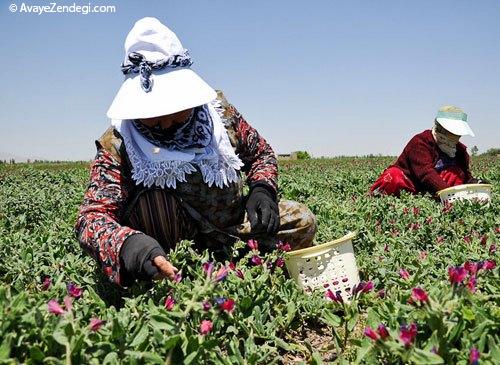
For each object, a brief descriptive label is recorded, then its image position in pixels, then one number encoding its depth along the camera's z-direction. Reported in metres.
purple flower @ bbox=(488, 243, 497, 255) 2.99
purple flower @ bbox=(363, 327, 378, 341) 1.60
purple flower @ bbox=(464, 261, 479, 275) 1.84
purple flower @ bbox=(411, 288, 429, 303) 1.60
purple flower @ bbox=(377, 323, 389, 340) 1.61
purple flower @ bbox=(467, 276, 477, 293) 1.76
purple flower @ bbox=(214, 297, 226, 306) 1.76
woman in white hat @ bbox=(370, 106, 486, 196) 5.66
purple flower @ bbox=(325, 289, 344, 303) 2.11
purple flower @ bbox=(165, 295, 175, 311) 1.87
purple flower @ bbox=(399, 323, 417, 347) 1.50
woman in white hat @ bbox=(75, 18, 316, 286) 2.46
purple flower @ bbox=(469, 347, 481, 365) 1.40
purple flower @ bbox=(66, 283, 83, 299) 1.84
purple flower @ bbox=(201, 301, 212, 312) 1.70
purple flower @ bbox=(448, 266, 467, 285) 1.64
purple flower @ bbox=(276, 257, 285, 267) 2.61
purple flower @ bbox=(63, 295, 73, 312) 1.60
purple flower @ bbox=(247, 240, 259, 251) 2.59
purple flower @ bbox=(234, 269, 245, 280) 2.46
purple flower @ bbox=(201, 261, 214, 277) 1.77
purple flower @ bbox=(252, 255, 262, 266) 2.55
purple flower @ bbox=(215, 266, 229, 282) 1.77
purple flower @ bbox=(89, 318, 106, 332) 1.57
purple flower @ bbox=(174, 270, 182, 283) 2.05
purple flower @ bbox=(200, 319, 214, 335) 1.68
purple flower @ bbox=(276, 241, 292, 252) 2.69
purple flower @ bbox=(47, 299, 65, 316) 1.55
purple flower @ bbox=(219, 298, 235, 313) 1.74
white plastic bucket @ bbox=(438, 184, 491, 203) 4.89
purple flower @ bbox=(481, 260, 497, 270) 1.95
